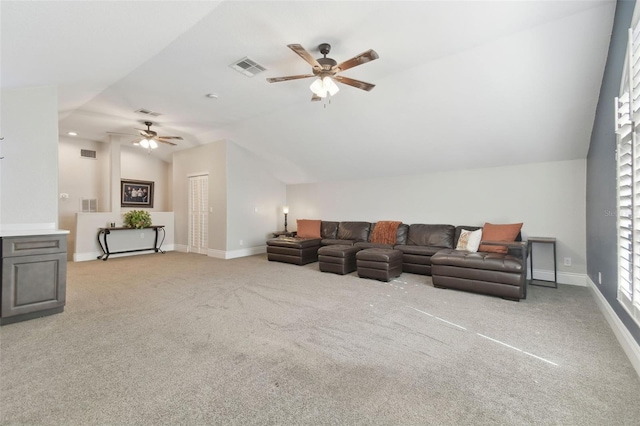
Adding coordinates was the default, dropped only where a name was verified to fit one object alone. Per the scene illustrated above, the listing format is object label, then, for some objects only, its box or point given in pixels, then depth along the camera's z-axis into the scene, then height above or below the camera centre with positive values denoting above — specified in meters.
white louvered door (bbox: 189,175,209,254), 7.48 -0.04
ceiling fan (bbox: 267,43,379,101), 2.98 +1.53
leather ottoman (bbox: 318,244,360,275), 5.20 -0.85
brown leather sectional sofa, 3.74 -0.68
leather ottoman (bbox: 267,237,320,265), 6.09 -0.81
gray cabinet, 2.93 -0.69
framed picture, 8.31 +0.57
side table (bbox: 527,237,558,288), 4.34 -0.65
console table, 6.85 -0.69
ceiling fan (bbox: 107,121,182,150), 6.04 +1.58
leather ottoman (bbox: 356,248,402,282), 4.68 -0.84
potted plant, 7.36 -0.18
